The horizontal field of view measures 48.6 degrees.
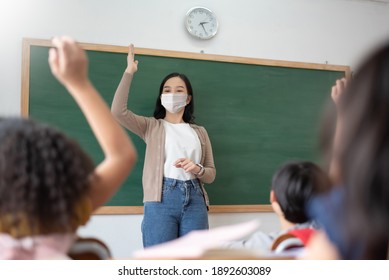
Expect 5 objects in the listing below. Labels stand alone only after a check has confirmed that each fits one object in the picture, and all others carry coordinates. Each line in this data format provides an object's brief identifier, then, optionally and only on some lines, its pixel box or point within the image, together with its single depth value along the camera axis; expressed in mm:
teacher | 2562
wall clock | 3084
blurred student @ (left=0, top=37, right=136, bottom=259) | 666
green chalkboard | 2816
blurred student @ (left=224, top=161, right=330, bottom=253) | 1068
